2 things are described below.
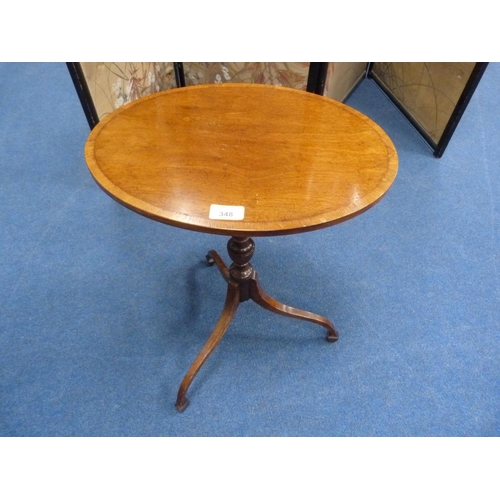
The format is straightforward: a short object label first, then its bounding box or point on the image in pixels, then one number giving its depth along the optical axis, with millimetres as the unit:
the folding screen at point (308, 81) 1757
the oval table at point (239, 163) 796
